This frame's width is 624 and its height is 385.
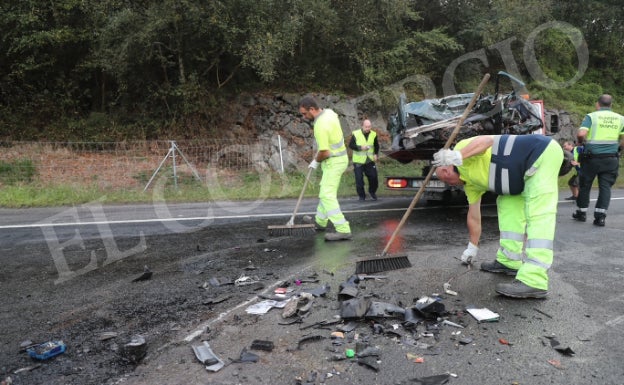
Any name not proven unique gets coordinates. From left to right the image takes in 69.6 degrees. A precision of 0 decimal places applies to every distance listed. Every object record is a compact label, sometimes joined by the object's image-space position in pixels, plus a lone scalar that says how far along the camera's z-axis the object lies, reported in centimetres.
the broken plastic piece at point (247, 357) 279
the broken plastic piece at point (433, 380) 255
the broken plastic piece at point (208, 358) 271
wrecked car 687
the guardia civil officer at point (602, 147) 664
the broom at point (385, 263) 432
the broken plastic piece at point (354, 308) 327
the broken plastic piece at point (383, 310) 330
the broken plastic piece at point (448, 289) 383
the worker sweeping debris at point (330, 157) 593
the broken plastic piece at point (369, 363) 268
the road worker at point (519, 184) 363
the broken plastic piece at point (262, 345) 292
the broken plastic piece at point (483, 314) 328
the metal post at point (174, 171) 1144
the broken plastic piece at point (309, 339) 302
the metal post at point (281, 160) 1315
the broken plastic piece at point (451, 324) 321
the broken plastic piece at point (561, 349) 284
